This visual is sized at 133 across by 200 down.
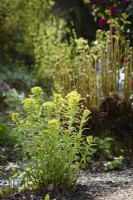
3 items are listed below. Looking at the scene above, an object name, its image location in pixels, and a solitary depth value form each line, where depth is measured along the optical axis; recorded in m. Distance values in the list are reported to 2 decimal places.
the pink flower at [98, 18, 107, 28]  5.96
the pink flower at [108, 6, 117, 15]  5.95
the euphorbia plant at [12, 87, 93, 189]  2.86
